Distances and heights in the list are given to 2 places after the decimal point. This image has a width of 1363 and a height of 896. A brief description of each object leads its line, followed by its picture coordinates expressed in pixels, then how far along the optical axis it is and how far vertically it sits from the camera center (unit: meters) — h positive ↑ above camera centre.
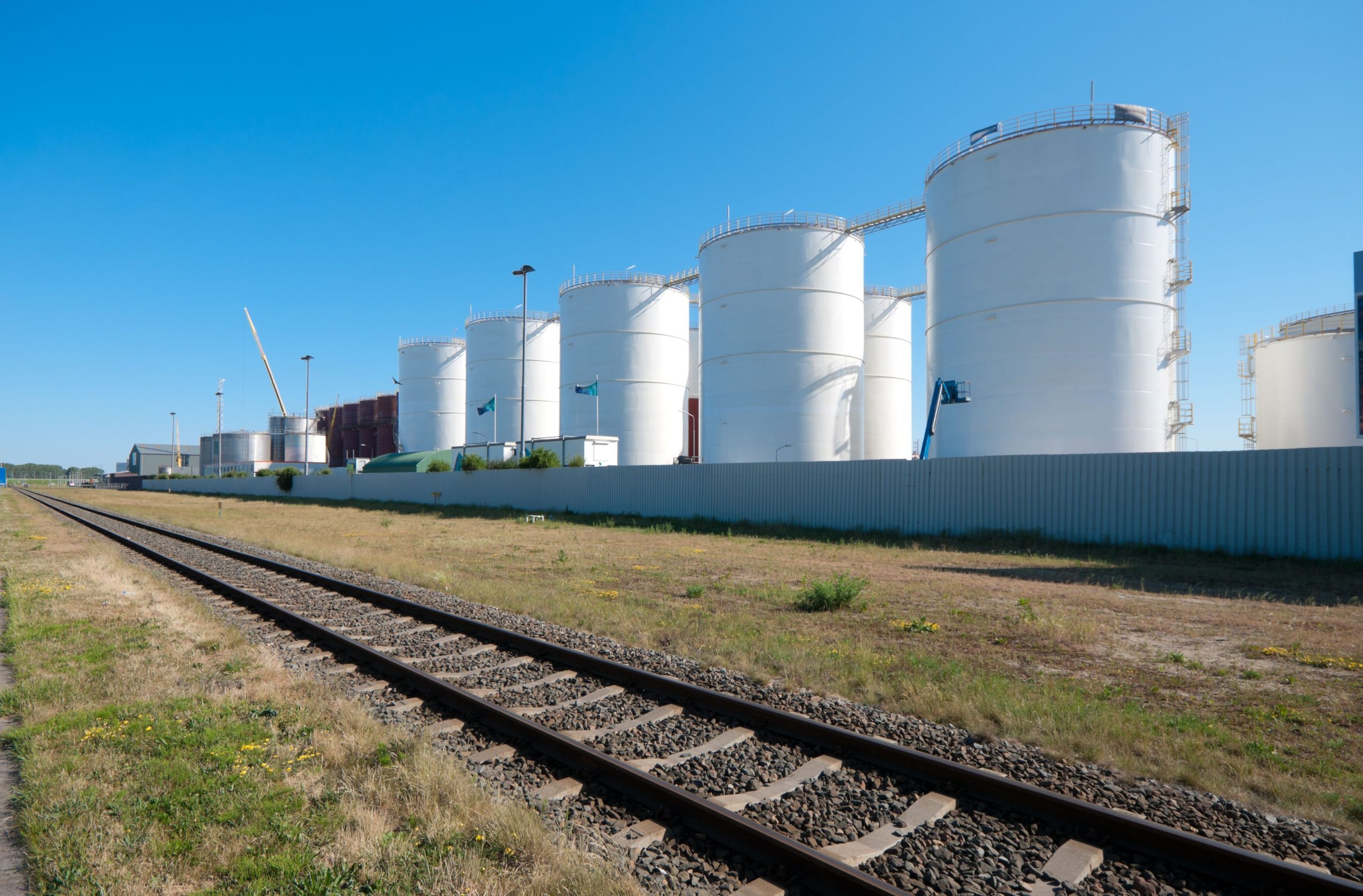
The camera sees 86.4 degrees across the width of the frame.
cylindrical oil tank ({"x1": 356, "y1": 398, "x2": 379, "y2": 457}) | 86.62 +4.24
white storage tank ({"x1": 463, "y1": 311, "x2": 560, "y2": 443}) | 58.75 +7.54
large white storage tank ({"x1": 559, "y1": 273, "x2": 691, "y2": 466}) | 46.22 +6.59
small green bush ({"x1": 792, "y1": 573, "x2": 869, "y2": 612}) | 11.16 -2.01
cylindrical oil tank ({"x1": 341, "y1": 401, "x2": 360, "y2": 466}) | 89.56 +4.33
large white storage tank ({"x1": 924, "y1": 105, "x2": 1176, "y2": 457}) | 25.80 +6.43
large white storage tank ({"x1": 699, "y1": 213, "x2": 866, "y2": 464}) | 36.41 +6.21
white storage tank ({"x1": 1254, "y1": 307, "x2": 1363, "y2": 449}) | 34.41 +4.23
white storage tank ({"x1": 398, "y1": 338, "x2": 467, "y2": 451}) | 69.38 +7.32
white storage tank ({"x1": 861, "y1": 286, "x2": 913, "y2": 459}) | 47.06 +5.90
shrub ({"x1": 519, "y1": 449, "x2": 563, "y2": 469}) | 36.94 +0.29
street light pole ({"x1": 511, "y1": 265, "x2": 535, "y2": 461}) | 35.53 +9.35
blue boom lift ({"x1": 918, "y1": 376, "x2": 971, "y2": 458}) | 28.34 +2.89
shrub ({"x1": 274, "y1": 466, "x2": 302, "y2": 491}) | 63.41 -1.21
